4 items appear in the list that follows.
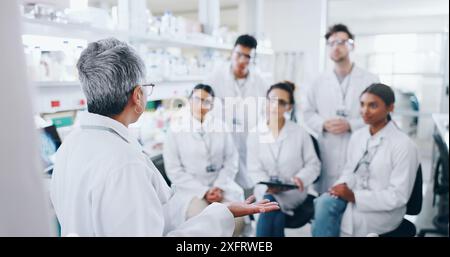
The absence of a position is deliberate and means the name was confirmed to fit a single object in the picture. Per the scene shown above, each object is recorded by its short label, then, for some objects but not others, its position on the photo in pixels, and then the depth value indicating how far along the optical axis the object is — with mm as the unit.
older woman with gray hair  681
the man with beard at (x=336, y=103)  1349
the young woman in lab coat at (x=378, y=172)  1288
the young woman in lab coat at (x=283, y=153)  1411
